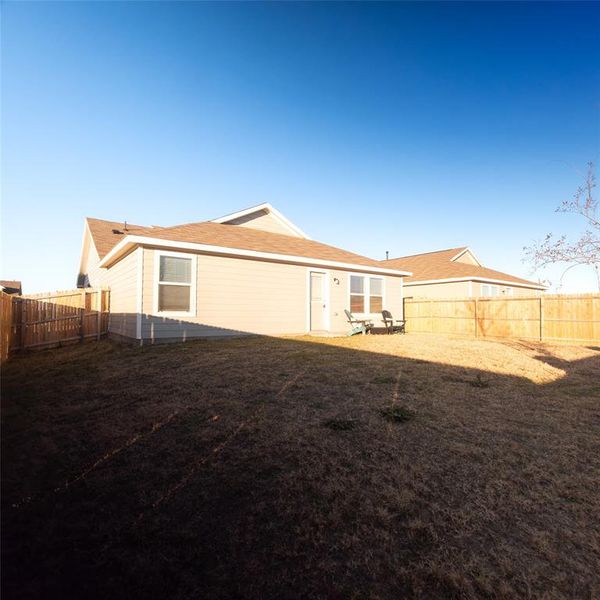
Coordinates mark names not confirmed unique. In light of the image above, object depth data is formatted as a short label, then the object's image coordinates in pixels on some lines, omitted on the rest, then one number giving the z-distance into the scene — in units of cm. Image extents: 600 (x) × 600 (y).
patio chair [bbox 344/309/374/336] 1355
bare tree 1046
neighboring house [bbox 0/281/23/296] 3431
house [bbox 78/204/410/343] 977
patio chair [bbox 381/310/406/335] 1472
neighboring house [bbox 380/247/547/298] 2164
